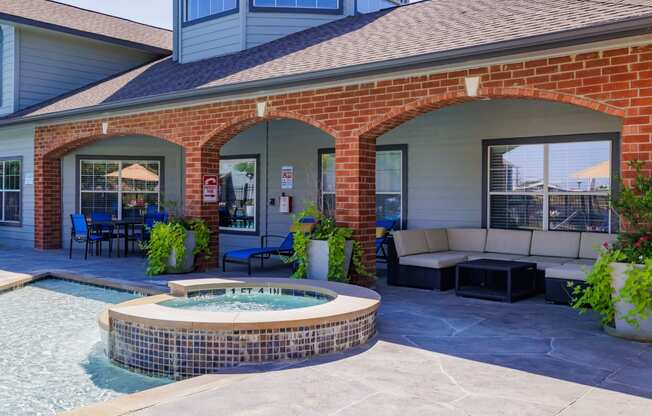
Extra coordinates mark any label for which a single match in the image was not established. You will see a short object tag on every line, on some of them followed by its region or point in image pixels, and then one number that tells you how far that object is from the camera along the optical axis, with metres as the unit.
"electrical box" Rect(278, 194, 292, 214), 11.48
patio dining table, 11.51
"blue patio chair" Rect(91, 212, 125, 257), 11.72
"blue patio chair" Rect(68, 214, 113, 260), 11.36
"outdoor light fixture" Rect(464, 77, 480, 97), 6.61
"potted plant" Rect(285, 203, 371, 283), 7.54
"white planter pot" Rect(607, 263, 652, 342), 5.12
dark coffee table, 7.13
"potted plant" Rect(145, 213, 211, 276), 9.13
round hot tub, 4.45
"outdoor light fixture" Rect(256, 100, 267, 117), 8.55
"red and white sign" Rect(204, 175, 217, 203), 9.65
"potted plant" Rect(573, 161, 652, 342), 4.98
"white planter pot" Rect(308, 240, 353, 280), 7.59
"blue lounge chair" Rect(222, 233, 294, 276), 9.05
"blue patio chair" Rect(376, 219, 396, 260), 9.27
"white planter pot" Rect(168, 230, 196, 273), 9.20
